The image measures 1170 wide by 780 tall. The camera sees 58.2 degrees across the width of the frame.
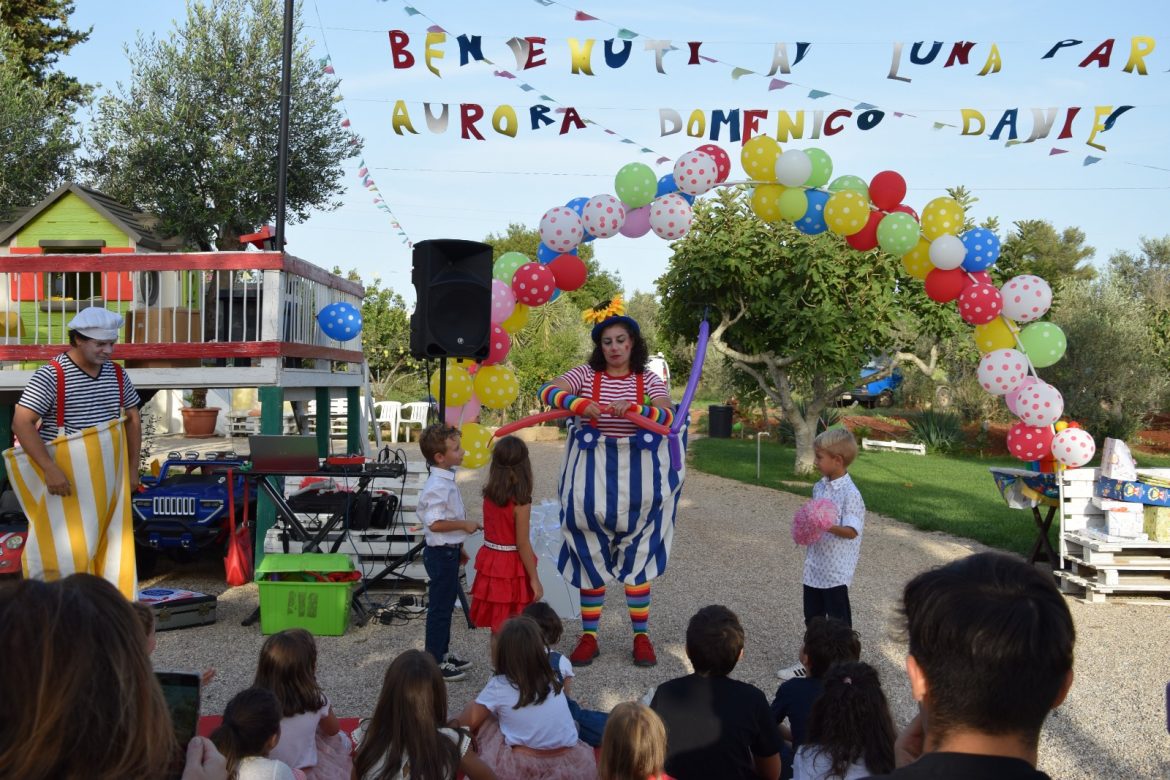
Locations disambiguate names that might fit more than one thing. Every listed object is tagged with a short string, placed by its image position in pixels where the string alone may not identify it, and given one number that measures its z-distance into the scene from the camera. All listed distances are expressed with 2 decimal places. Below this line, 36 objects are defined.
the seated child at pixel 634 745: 2.93
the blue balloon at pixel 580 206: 7.75
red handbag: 7.75
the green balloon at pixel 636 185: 7.69
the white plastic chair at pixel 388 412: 21.62
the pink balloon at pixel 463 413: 7.92
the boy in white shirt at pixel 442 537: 5.68
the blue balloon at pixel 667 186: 7.91
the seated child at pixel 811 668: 3.72
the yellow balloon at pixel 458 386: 7.76
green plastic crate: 6.52
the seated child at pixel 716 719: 3.39
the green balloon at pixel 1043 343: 7.78
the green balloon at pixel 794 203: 7.68
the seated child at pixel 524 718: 3.71
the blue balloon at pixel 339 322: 9.37
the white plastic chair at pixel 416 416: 22.18
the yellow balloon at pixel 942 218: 7.60
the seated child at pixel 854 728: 2.99
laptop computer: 7.47
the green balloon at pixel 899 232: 7.62
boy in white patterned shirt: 5.43
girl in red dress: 5.60
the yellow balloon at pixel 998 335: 7.87
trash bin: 24.70
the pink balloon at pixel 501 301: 7.61
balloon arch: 7.62
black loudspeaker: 6.66
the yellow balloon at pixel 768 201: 7.82
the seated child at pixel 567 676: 4.38
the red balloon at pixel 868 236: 7.88
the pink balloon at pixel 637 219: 7.84
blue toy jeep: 7.84
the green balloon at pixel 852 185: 7.77
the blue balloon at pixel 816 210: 7.73
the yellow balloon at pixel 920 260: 7.84
